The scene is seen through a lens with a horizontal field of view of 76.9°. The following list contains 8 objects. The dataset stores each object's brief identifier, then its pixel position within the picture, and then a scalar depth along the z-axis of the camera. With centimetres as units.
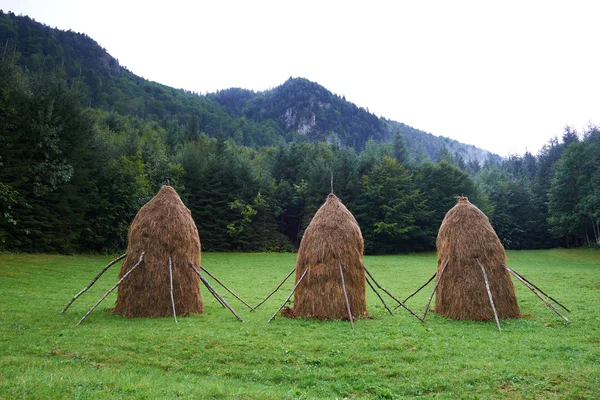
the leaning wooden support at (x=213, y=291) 1411
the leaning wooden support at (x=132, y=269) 1333
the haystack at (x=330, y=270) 1362
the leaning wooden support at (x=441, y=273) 1477
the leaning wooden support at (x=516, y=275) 1419
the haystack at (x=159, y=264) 1366
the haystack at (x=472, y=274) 1395
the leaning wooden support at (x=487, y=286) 1290
